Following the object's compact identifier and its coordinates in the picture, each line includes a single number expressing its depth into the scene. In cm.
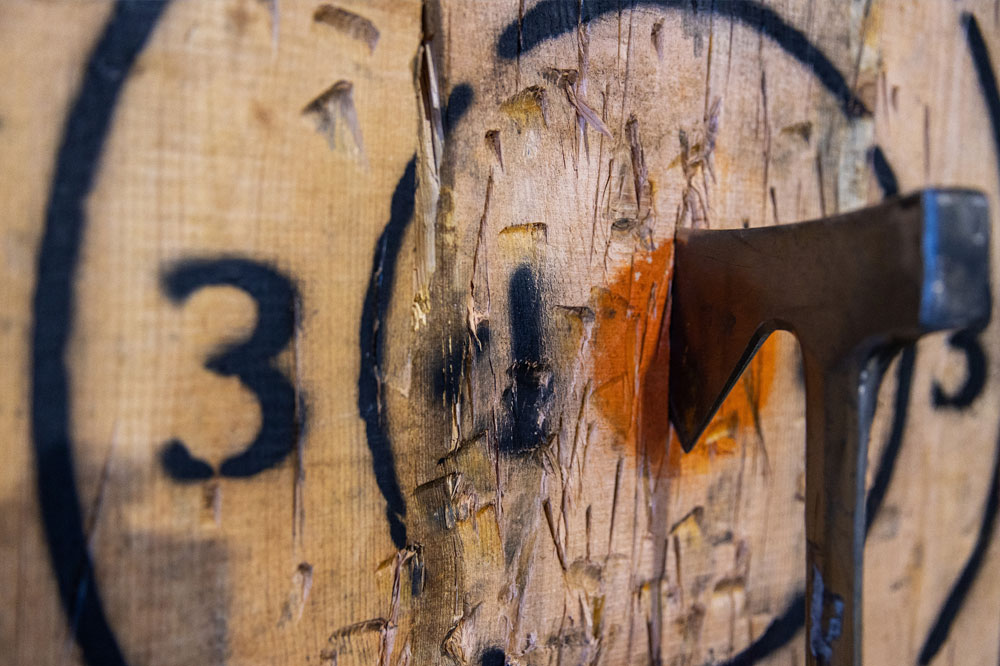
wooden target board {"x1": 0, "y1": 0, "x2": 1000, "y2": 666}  36
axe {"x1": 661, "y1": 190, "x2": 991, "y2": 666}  34
